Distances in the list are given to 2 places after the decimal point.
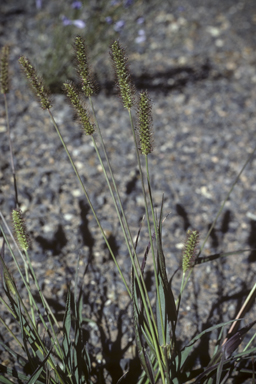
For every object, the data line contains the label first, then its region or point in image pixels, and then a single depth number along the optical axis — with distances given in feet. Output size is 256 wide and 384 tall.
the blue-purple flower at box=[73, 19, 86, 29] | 8.34
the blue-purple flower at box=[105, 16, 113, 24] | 8.28
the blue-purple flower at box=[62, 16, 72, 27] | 8.51
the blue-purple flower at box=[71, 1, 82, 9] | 8.55
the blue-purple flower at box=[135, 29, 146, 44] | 10.03
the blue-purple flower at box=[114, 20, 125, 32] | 8.75
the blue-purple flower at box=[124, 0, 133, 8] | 8.65
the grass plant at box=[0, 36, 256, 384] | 2.86
